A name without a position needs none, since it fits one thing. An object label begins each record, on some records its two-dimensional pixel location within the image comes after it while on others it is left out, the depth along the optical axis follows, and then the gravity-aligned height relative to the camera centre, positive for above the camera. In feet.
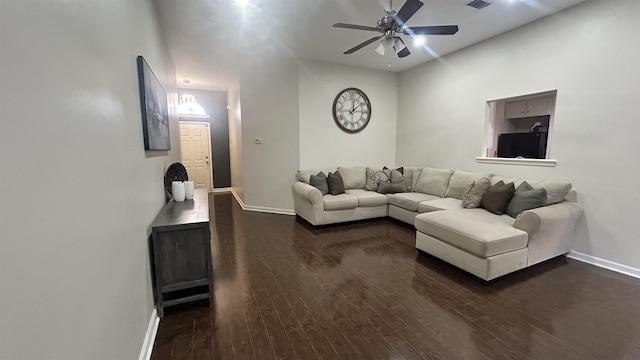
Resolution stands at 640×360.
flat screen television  12.48 +0.32
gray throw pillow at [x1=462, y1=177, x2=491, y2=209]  11.34 -1.79
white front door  23.53 -0.04
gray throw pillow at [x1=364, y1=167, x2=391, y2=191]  16.12 -1.58
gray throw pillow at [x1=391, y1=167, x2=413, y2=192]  16.07 -1.54
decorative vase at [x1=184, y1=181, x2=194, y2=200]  9.83 -1.46
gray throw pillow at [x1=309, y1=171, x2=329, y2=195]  14.87 -1.79
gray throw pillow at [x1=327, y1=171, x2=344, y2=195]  15.06 -1.87
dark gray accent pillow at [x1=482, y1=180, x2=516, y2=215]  10.37 -1.78
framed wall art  6.30 +1.11
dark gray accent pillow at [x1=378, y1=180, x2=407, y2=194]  15.69 -2.11
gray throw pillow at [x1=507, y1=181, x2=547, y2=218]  9.61 -1.73
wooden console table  6.75 -2.76
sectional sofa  8.39 -2.69
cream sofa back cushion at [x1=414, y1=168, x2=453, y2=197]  14.55 -1.68
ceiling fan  8.20 +4.10
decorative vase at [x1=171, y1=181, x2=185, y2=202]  9.50 -1.44
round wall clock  17.16 +2.70
